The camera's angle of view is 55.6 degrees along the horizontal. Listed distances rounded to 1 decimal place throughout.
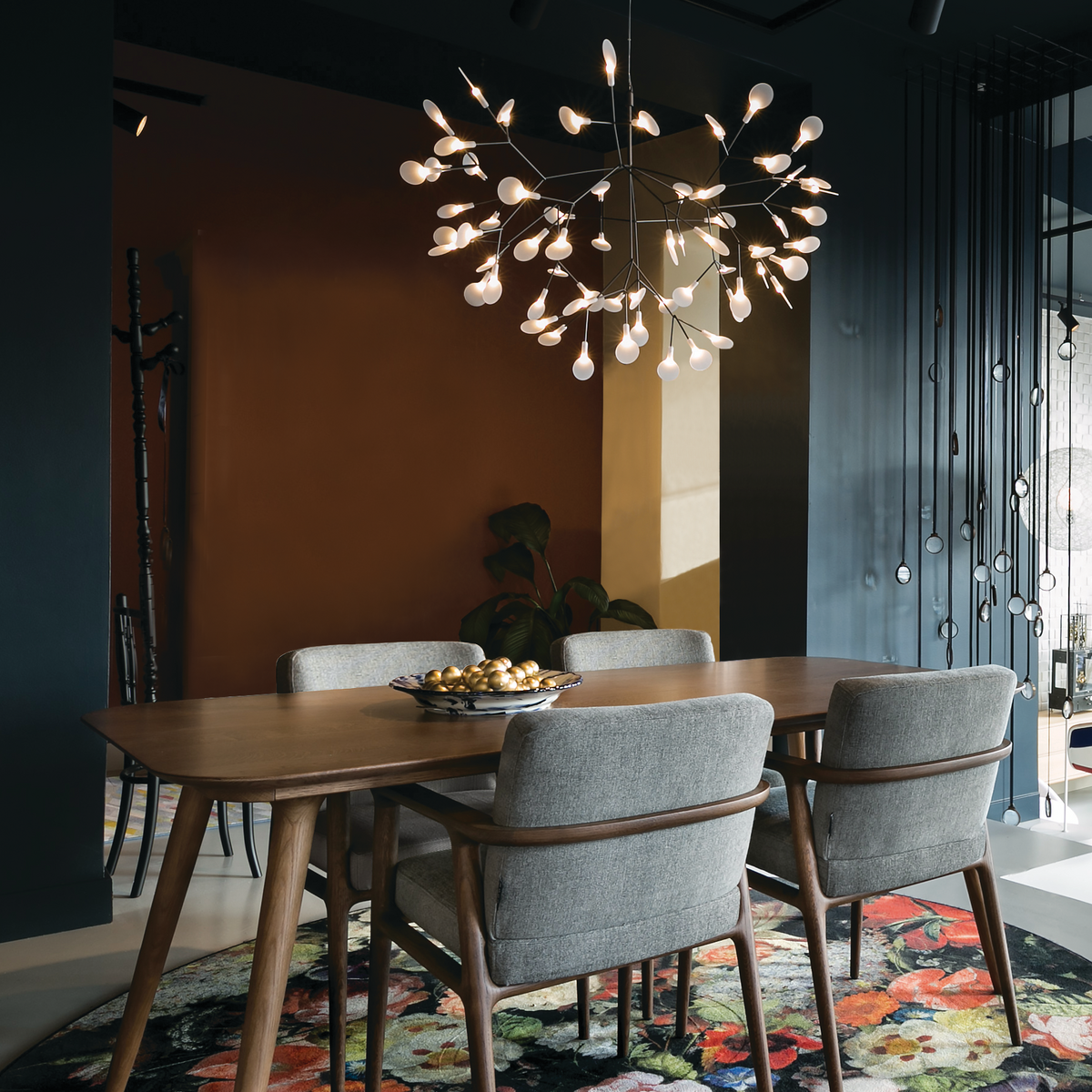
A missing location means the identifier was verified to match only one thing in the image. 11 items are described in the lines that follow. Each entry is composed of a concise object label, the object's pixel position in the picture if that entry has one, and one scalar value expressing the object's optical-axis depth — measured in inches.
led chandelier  86.3
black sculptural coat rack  130.2
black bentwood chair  122.5
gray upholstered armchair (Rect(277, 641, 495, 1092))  79.3
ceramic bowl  79.7
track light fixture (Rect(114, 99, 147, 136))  140.1
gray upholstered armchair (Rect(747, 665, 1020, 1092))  75.4
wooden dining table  61.0
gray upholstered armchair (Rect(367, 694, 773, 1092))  59.5
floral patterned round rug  79.5
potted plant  188.2
